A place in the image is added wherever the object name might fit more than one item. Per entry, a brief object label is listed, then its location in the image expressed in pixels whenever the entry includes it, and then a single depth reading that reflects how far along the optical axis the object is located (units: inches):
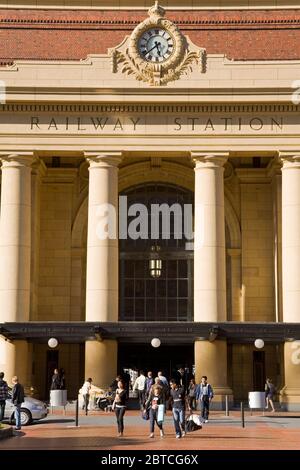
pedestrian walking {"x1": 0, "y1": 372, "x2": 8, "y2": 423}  1117.1
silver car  1210.0
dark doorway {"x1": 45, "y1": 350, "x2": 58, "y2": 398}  1688.0
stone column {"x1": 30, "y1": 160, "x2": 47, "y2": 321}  1647.4
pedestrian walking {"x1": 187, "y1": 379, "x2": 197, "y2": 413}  1340.6
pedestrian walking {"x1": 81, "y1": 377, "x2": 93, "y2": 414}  1421.3
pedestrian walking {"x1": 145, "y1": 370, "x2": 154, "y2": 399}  1306.6
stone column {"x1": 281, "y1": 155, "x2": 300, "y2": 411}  1510.8
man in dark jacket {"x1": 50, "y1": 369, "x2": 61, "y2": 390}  1480.1
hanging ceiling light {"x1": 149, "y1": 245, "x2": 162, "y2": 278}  1763.0
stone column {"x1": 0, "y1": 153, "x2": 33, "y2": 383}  1520.7
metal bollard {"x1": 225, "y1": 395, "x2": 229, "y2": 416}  1381.5
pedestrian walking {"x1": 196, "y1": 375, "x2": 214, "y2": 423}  1269.7
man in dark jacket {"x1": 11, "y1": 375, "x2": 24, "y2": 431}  1109.1
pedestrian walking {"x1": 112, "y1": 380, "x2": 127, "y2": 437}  1020.5
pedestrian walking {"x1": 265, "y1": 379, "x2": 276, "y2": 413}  1469.0
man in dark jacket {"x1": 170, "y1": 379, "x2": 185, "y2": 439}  992.2
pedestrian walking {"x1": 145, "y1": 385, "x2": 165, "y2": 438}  1007.0
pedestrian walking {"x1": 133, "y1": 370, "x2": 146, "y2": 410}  1415.1
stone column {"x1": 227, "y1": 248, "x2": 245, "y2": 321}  1736.0
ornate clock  1579.7
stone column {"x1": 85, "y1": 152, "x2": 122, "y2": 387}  1515.7
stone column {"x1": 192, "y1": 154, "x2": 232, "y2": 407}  1515.7
